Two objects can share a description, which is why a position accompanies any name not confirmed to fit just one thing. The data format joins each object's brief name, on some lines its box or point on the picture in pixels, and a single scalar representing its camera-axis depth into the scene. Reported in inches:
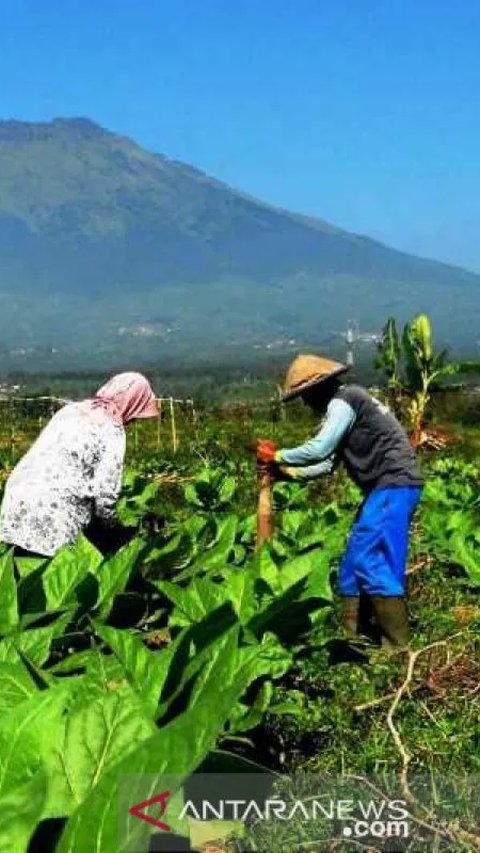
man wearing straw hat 219.6
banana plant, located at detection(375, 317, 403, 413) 611.2
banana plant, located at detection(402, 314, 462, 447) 497.7
